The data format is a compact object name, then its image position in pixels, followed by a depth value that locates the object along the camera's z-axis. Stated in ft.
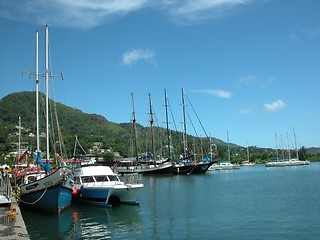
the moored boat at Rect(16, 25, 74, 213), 90.58
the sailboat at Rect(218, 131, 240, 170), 462.60
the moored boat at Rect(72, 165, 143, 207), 104.27
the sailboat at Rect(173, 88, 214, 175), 286.05
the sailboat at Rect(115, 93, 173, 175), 280.92
